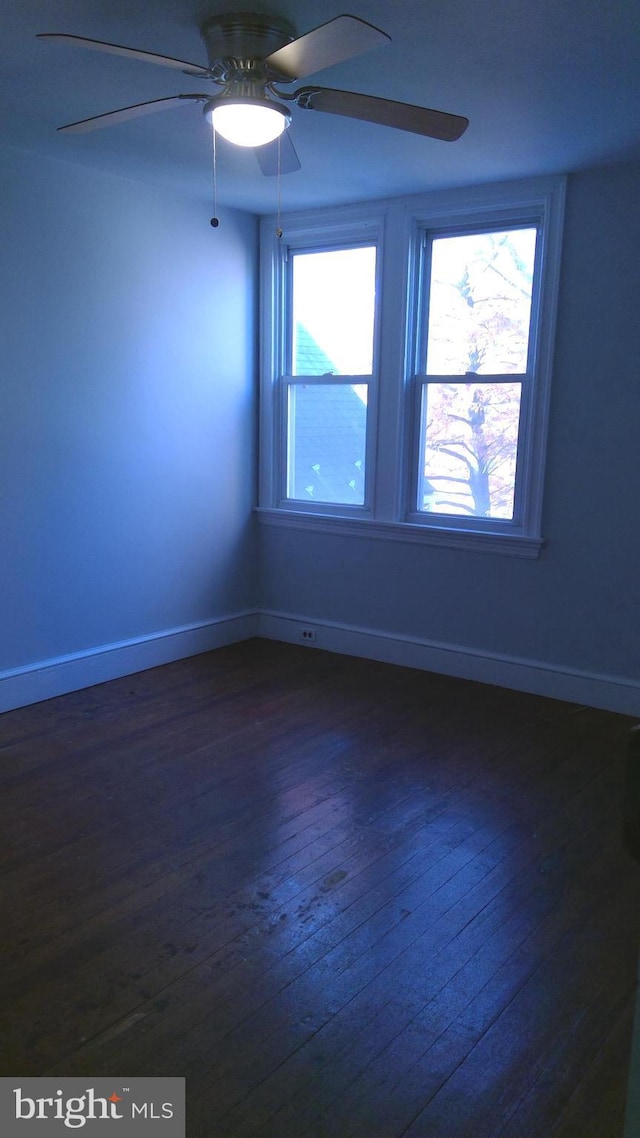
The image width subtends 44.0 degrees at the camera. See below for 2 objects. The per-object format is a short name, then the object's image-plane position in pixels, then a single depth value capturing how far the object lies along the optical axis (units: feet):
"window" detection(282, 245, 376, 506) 15.15
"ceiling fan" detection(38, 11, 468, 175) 7.45
